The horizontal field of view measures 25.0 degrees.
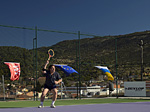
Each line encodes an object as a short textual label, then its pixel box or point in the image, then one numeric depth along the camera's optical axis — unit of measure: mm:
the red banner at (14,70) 17047
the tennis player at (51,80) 10406
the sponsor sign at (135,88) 20766
